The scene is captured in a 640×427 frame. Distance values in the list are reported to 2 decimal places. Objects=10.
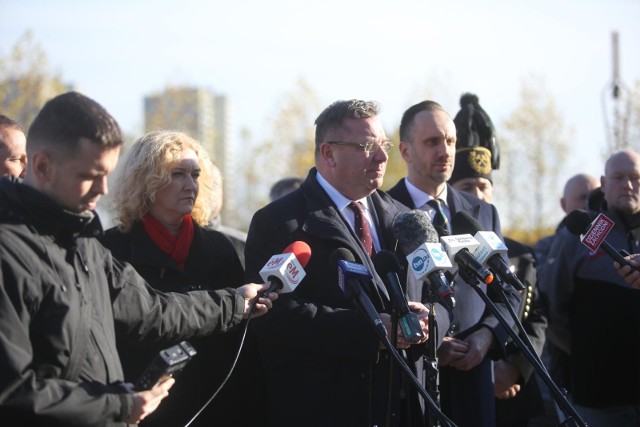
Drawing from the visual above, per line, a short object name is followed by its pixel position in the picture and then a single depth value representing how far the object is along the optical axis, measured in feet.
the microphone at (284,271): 28.68
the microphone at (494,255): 29.39
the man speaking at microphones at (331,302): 32.30
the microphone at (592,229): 32.55
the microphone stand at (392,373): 27.91
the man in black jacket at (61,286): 21.27
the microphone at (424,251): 27.76
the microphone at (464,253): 28.73
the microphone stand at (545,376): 26.50
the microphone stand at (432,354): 28.07
